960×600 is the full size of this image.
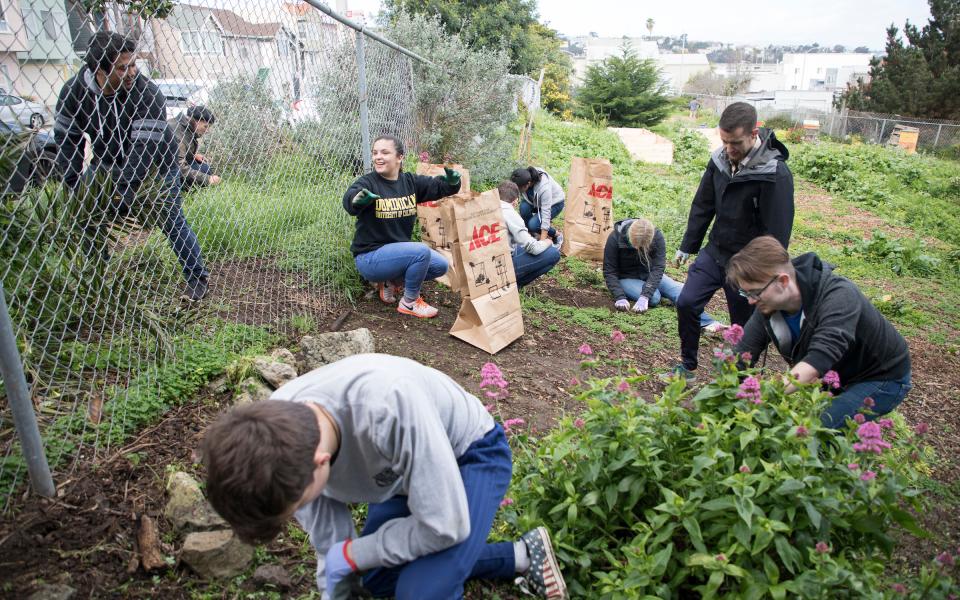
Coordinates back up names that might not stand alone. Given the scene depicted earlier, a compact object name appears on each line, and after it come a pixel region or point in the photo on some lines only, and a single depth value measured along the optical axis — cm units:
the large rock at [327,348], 357
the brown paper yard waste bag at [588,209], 668
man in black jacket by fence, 292
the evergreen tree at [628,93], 2392
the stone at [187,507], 228
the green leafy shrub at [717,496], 177
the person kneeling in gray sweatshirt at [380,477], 135
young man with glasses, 256
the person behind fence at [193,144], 367
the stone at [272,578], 219
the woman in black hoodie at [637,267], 552
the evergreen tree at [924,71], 2433
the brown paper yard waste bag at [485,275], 436
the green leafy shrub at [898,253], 787
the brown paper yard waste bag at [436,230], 545
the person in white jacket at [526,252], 523
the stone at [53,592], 191
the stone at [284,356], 344
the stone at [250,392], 296
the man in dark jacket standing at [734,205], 366
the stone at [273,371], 314
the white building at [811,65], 10456
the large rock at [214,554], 218
